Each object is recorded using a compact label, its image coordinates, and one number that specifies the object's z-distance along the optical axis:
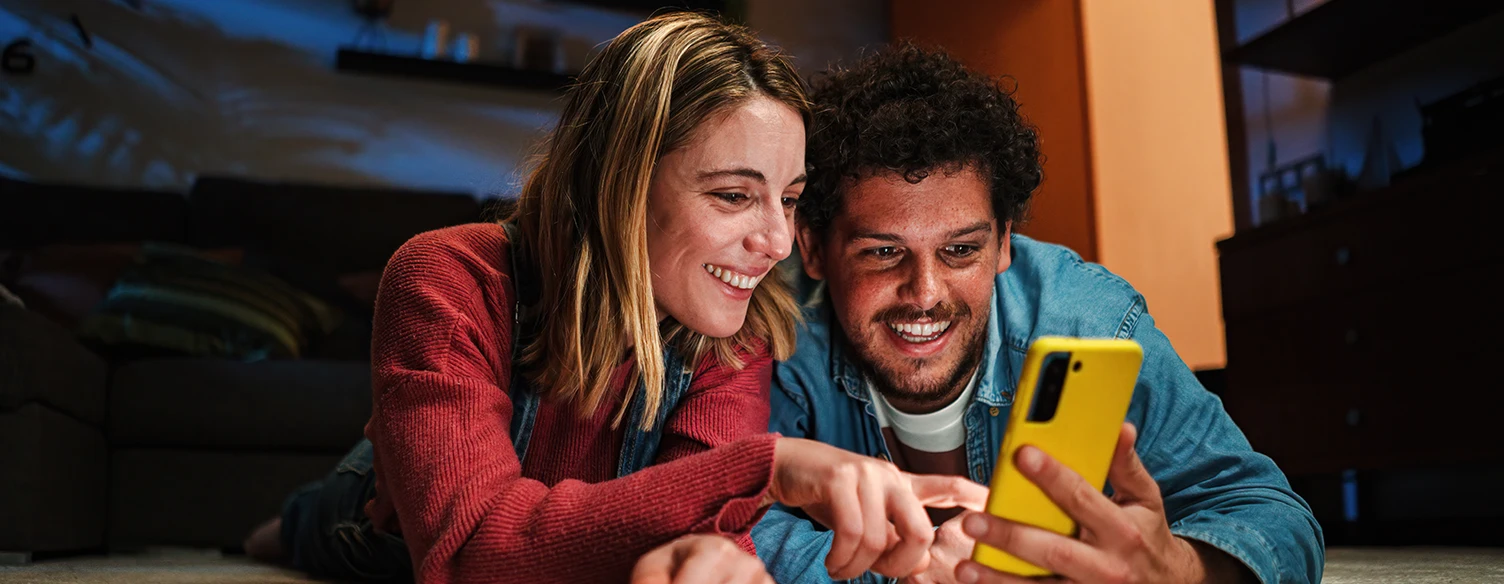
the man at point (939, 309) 1.15
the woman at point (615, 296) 0.92
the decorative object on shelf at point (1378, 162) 2.69
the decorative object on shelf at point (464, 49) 3.64
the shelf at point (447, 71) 3.56
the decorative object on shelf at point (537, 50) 3.74
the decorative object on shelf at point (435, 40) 3.61
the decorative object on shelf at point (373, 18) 3.61
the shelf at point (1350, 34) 2.47
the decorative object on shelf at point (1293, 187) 2.54
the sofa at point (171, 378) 1.95
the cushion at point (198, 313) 2.44
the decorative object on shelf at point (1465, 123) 2.21
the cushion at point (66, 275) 2.61
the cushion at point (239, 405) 2.31
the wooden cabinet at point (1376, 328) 1.99
